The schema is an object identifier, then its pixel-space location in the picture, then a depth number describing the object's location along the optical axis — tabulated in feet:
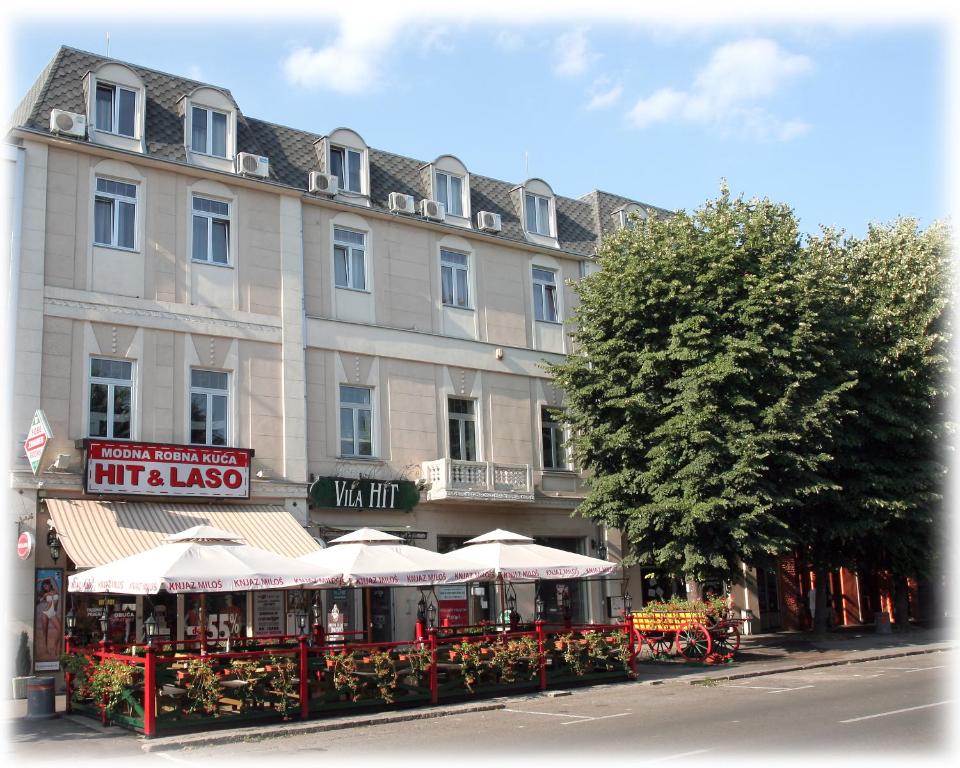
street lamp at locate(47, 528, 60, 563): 63.46
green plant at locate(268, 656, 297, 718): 48.32
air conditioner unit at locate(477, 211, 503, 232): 92.58
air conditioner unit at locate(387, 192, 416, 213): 85.97
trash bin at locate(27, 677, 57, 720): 50.90
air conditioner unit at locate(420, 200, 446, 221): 88.48
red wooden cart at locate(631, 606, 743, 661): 73.67
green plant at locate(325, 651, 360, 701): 50.96
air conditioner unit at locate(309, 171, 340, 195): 81.97
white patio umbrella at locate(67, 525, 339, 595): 47.88
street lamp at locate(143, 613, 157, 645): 61.98
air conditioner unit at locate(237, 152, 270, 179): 78.02
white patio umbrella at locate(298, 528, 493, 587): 55.72
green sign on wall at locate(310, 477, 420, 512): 76.79
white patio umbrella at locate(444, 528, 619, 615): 62.44
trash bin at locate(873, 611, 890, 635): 104.47
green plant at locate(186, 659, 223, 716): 46.42
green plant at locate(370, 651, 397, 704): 52.08
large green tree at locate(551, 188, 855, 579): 75.46
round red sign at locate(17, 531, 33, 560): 61.98
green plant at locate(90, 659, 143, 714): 46.37
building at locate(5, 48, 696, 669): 67.05
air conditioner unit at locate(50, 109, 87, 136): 68.90
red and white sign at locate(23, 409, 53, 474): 60.03
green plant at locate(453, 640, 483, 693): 55.77
